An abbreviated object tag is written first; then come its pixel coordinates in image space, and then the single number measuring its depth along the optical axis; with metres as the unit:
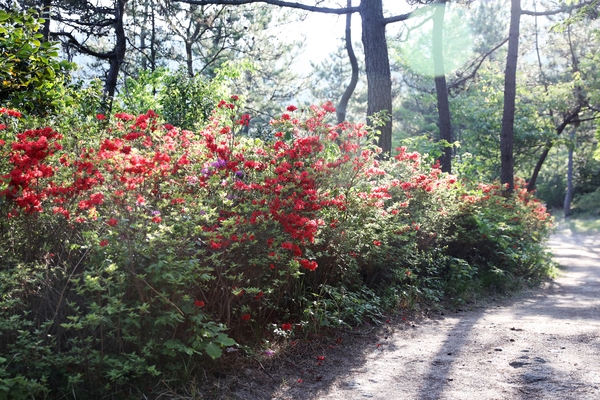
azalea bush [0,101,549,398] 3.27
